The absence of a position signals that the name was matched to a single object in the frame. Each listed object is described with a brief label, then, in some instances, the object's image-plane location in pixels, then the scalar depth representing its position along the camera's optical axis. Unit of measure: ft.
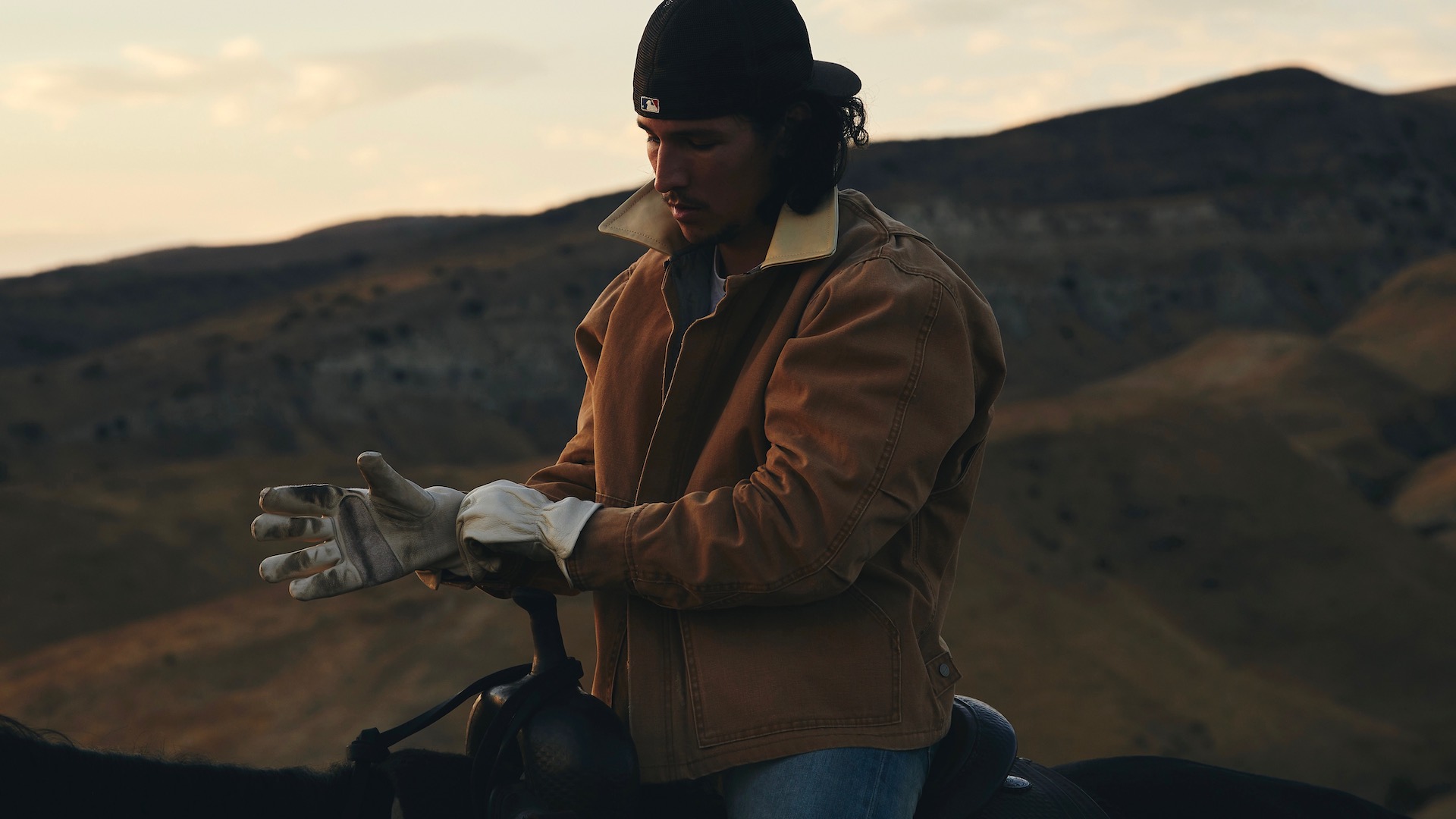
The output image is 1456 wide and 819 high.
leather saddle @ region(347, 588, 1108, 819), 8.85
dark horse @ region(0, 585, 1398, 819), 8.36
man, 8.75
